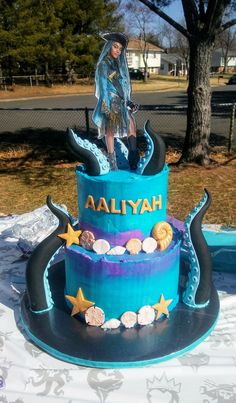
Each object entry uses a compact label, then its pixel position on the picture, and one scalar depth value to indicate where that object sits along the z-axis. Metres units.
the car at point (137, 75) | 41.77
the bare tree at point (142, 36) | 42.33
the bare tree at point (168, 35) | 63.50
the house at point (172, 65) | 61.97
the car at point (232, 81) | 39.62
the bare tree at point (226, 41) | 63.72
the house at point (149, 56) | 54.62
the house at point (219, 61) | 73.44
